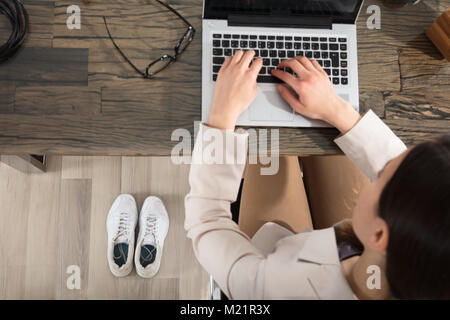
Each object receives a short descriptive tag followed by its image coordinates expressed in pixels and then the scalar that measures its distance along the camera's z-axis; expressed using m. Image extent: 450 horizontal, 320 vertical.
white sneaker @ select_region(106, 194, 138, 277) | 1.42
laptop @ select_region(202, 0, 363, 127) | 0.91
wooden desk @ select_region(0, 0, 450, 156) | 0.89
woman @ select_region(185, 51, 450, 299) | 0.57
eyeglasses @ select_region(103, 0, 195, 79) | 0.93
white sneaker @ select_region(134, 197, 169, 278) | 1.43
